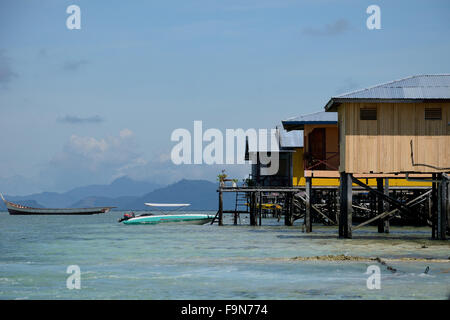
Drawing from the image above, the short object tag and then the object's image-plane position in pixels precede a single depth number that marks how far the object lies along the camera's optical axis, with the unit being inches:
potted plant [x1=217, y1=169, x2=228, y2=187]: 3599.2
